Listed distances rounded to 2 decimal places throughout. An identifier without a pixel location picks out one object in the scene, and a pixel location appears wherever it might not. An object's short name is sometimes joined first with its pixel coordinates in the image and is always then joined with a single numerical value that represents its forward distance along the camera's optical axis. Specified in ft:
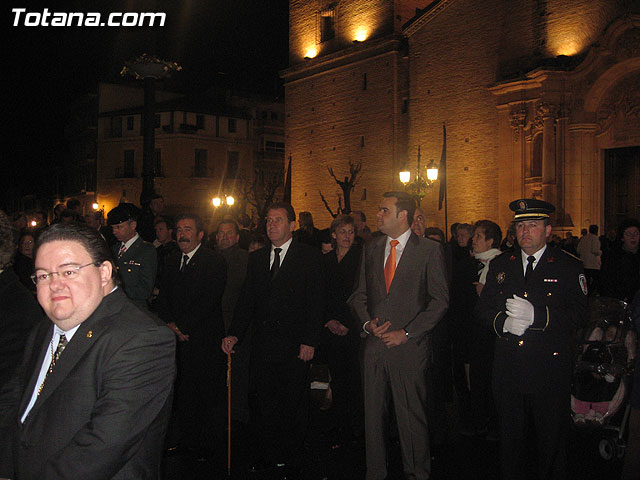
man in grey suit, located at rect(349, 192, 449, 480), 16.21
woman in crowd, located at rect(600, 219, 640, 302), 22.21
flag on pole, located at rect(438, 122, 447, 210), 75.51
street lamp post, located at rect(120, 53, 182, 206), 35.19
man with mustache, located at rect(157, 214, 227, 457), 19.65
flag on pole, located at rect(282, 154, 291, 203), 82.30
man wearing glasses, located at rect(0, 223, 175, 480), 7.50
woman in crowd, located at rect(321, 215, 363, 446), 21.95
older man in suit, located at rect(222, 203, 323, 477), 18.07
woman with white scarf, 21.70
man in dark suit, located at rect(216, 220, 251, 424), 23.24
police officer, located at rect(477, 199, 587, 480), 14.52
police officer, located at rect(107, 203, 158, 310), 19.11
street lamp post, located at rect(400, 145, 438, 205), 64.34
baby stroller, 17.63
